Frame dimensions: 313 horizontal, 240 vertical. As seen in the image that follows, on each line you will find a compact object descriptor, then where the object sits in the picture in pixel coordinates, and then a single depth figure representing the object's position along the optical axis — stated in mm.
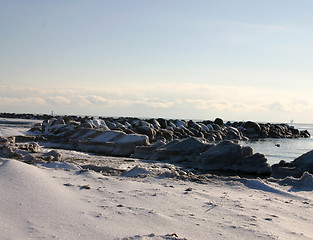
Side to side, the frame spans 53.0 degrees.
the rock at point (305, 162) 11055
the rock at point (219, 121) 45616
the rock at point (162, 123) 35875
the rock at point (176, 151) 14391
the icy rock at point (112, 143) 16516
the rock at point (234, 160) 12688
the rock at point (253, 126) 44862
